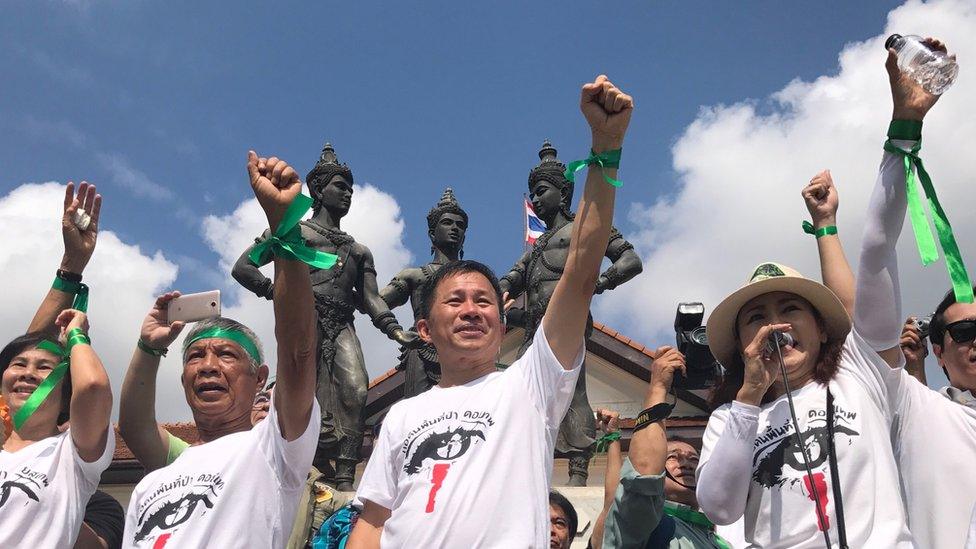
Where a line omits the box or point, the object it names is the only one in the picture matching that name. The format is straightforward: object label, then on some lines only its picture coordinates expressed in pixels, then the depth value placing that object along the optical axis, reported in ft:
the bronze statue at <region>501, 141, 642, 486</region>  22.98
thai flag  43.66
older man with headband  8.32
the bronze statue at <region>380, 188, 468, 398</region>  25.52
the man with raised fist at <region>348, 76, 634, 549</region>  7.73
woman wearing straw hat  7.99
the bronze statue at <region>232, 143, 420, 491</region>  24.35
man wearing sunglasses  9.83
